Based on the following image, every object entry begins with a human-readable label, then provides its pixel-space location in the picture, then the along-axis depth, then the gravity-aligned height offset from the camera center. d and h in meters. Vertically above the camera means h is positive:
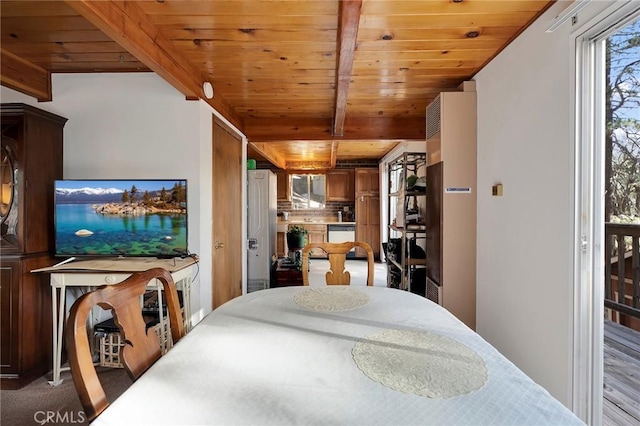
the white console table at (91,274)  2.01 -0.42
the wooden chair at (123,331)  0.69 -0.34
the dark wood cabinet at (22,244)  2.07 -0.23
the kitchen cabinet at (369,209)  6.84 +0.03
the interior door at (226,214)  2.79 -0.04
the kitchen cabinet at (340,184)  7.11 +0.62
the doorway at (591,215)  1.42 -0.03
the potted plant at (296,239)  4.95 -0.46
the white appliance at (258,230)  4.34 -0.28
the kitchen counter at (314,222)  6.83 -0.27
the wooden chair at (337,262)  1.90 -0.33
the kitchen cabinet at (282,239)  6.67 -0.63
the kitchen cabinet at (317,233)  6.91 -0.52
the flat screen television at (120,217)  2.17 -0.04
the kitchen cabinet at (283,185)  7.08 +0.60
